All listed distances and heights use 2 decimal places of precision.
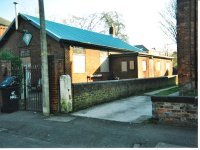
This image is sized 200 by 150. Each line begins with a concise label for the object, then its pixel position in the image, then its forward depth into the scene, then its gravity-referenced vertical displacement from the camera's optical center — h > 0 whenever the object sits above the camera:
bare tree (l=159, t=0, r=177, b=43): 36.01 +6.15
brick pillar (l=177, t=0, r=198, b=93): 8.22 +0.92
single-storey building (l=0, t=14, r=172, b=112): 18.55 +1.66
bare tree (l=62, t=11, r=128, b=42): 51.22 +10.14
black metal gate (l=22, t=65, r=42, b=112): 11.18 -1.20
